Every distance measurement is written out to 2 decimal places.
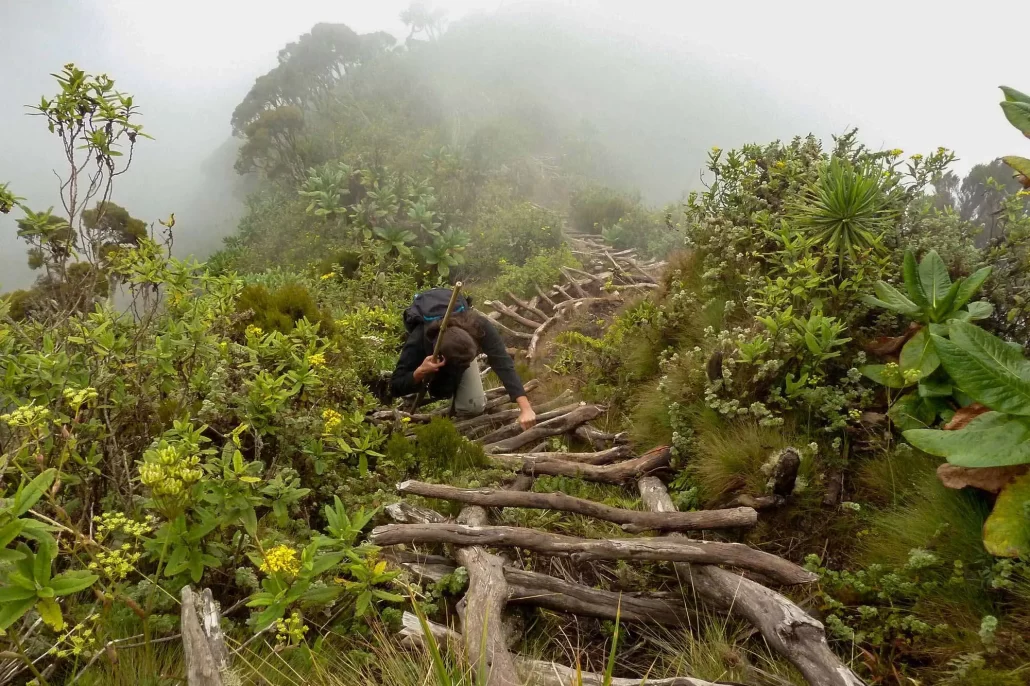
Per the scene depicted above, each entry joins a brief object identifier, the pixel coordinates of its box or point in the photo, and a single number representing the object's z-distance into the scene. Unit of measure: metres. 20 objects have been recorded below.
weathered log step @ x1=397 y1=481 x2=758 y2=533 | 2.74
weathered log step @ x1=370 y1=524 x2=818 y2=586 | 2.42
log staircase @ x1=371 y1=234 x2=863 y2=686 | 2.00
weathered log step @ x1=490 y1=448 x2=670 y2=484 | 3.68
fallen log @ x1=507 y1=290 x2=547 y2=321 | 9.69
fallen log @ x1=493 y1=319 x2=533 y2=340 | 9.10
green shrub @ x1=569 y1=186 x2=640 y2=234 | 18.83
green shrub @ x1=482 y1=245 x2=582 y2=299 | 11.12
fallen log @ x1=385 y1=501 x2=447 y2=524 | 2.86
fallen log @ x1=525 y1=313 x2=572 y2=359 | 8.24
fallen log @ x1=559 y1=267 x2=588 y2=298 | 10.53
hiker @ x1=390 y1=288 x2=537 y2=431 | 4.60
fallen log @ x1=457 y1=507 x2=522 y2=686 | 1.88
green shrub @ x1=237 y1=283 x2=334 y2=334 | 5.47
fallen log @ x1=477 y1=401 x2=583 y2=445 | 4.93
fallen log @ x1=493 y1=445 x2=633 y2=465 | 3.98
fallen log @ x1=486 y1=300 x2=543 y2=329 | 9.46
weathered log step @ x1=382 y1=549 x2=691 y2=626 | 2.49
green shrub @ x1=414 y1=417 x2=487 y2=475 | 3.86
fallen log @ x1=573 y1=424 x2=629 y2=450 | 4.35
